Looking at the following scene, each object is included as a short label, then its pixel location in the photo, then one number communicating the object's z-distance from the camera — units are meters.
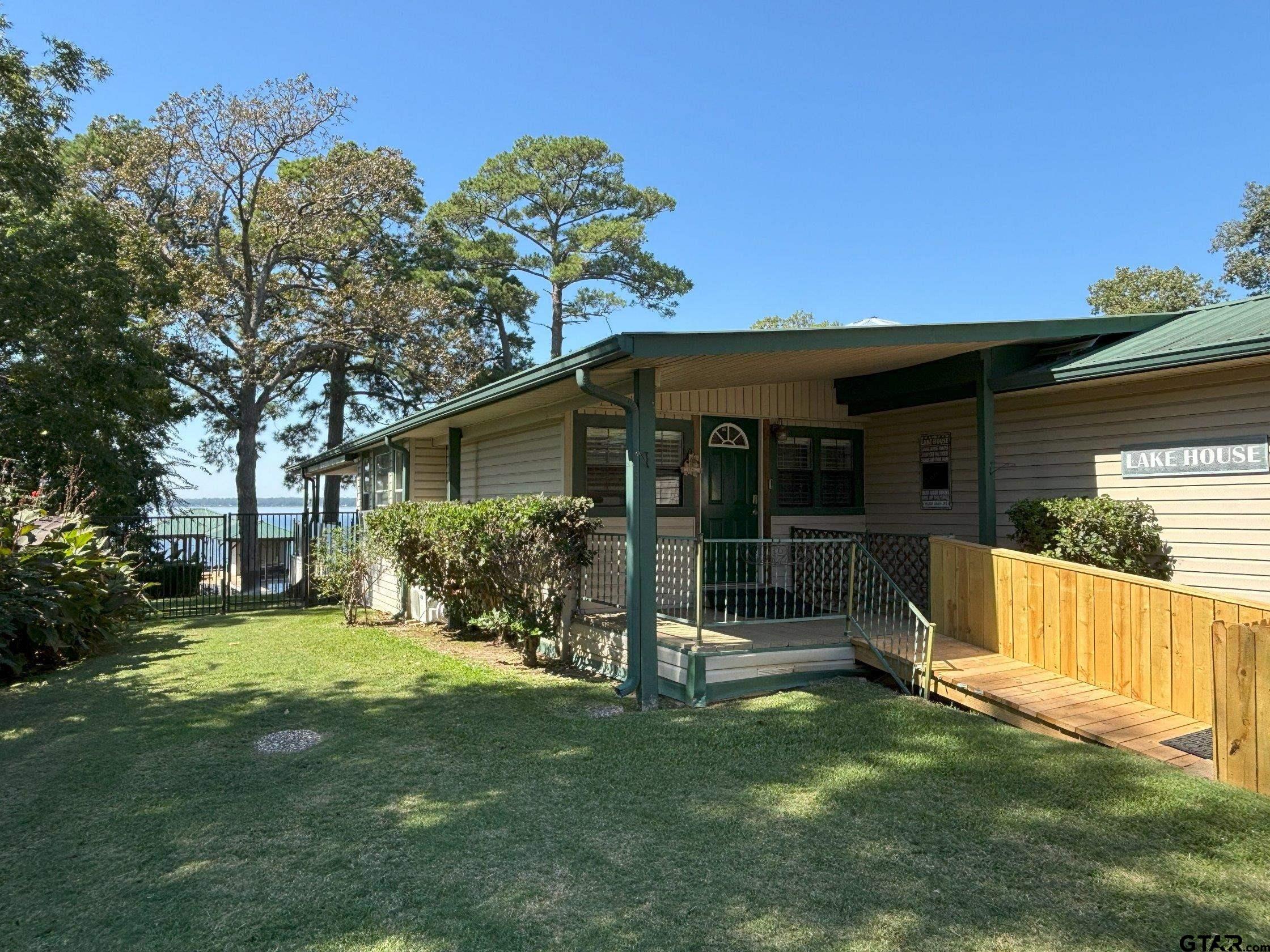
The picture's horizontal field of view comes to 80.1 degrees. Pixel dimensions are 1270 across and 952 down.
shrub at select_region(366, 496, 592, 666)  6.52
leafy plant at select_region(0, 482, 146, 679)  7.45
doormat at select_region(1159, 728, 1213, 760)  4.20
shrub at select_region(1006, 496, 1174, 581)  6.27
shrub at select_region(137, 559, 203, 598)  12.95
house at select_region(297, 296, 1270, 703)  5.77
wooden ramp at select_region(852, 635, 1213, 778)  4.38
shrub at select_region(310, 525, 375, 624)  11.20
